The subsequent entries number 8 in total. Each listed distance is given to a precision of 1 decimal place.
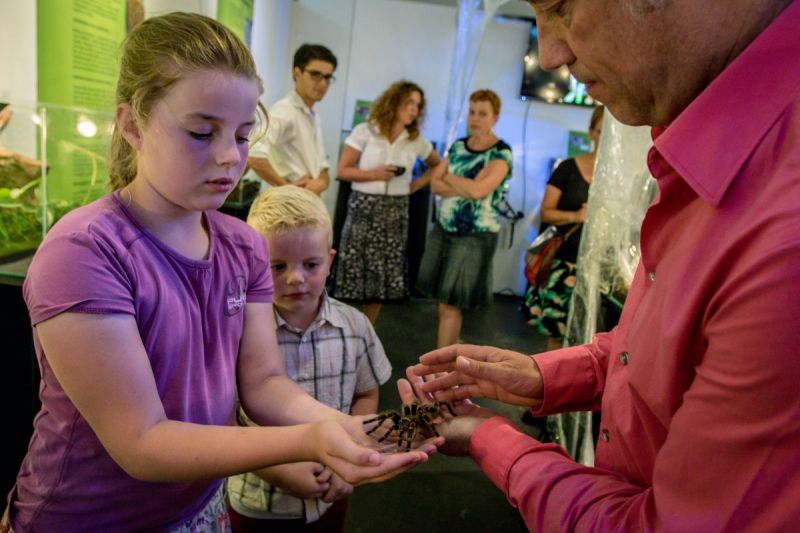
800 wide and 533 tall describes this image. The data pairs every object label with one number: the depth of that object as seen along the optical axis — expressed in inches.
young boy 61.9
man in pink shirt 24.0
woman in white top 163.2
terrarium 76.7
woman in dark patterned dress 135.8
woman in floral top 148.5
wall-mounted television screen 259.0
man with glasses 152.5
